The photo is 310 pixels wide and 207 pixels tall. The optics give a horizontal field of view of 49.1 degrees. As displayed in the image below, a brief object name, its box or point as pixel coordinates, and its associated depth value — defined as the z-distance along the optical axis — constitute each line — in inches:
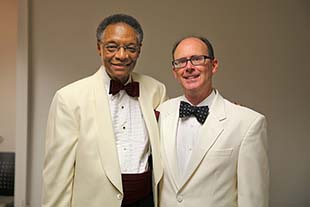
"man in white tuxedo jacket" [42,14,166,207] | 63.6
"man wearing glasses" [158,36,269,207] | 60.4
